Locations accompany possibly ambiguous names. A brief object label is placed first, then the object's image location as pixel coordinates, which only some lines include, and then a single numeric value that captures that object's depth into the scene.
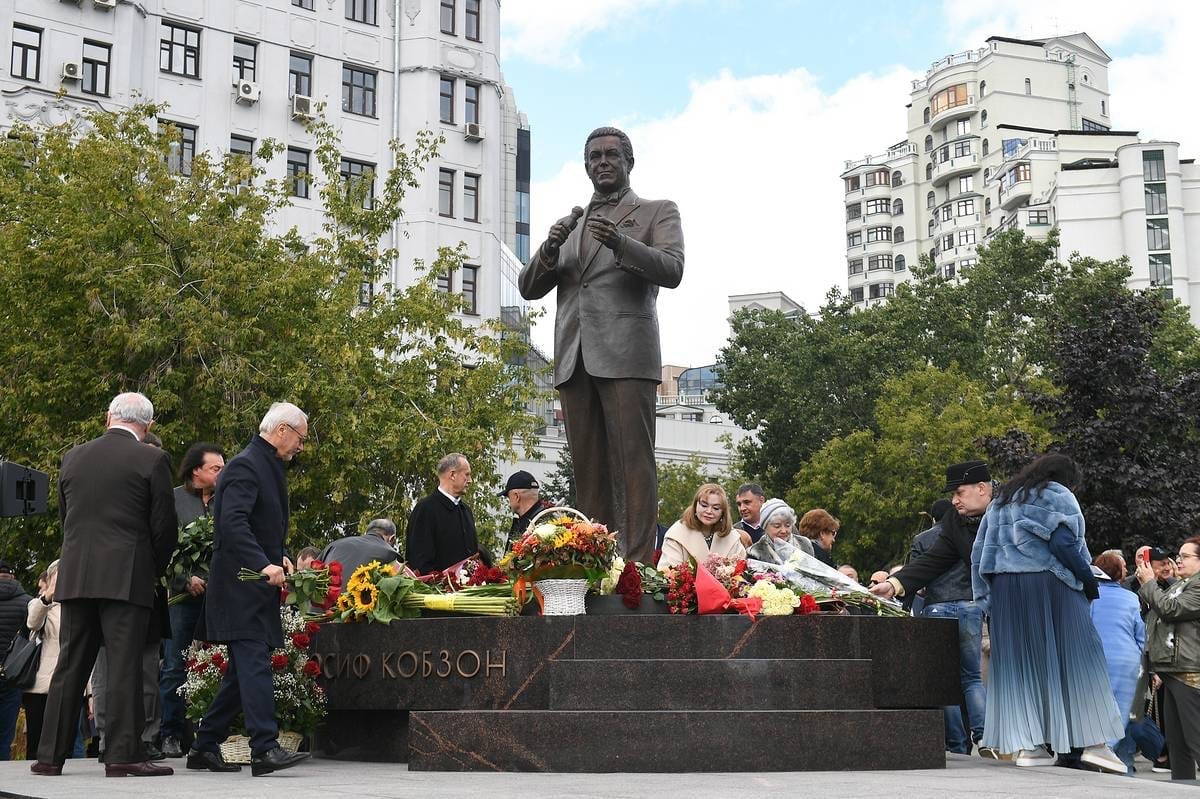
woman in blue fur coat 8.77
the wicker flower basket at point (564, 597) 8.23
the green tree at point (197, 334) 23.45
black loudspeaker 12.20
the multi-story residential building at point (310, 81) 40.84
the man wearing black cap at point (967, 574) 10.12
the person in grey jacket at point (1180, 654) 9.85
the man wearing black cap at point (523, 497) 12.16
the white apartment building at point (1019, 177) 85.31
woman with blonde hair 9.92
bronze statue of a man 9.38
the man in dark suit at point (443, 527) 10.95
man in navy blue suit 7.84
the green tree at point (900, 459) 43.22
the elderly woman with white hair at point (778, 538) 10.62
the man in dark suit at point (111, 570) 7.93
